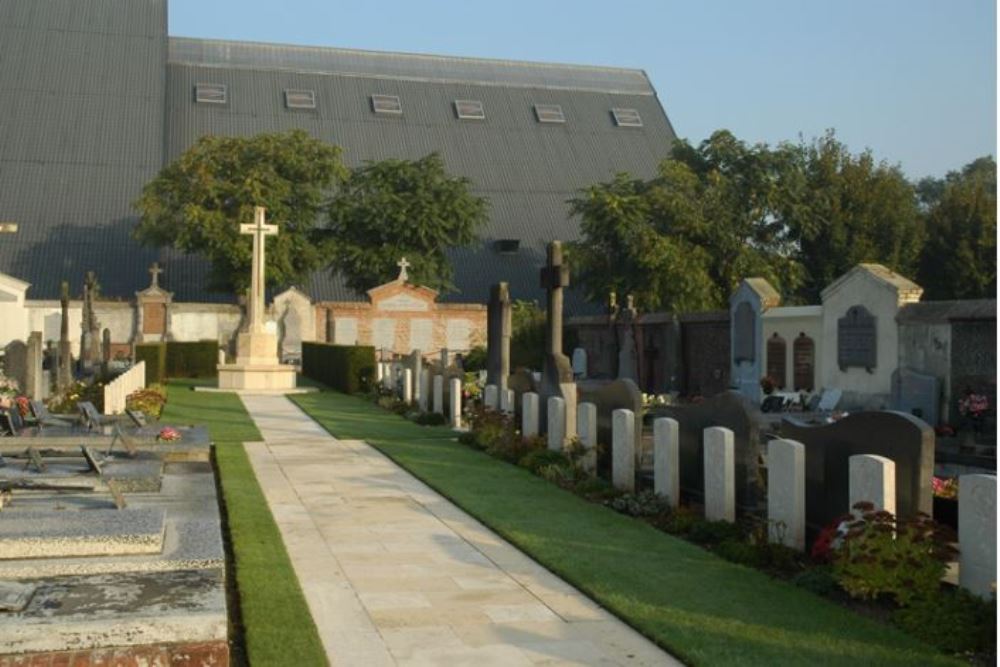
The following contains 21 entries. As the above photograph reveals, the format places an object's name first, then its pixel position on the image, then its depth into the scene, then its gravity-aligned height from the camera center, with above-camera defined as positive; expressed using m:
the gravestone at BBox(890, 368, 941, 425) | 18.28 -0.60
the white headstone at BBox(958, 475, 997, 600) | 7.30 -1.07
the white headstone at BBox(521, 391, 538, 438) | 16.69 -0.88
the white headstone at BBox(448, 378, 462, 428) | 21.14 -0.91
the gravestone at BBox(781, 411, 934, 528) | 8.54 -0.73
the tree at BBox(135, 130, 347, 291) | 42.94 +5.30
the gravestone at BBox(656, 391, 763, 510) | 11.01 -0.79
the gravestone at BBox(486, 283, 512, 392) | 21.98 +0.26
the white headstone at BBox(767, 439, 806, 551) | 9.49 -1.09
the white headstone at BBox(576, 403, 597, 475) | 14.00 -0.94
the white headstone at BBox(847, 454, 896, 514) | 8.41 -0.87
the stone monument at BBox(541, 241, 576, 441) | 17.05 +0.09
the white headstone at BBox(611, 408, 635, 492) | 12.66 -1.03
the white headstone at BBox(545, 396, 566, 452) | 15.29 -0.89
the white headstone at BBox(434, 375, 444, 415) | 22.34 -0.79
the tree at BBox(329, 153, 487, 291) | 46.50 +4.85
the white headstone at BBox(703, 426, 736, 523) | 10.61 -1.06
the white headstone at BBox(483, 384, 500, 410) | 19.66 -0.76
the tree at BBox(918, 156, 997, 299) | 43.00 +3.81
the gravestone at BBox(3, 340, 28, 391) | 21.59 -0.29
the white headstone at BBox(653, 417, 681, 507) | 11.55 -1.01
